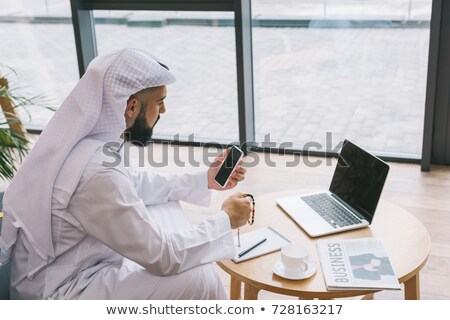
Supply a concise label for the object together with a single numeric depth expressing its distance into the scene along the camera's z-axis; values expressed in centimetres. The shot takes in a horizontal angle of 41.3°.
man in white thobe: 172
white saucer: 175
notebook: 189
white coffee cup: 175
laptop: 201
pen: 189
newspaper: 169
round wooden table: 172
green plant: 285
